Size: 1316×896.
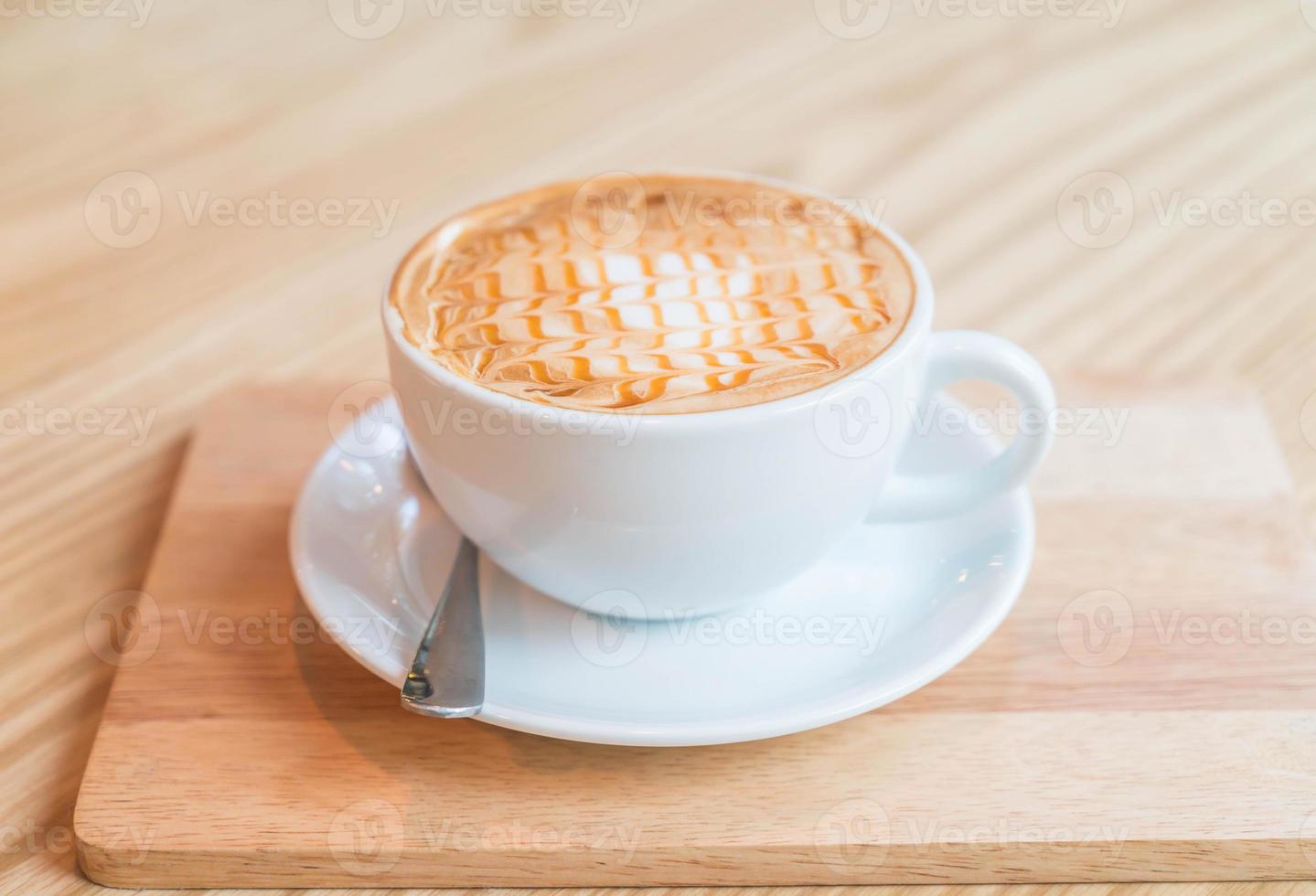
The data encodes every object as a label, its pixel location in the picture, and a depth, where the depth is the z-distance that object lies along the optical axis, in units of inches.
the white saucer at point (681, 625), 24.7
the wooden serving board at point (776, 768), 23.9
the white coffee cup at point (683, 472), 24.0
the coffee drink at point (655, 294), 25.4
